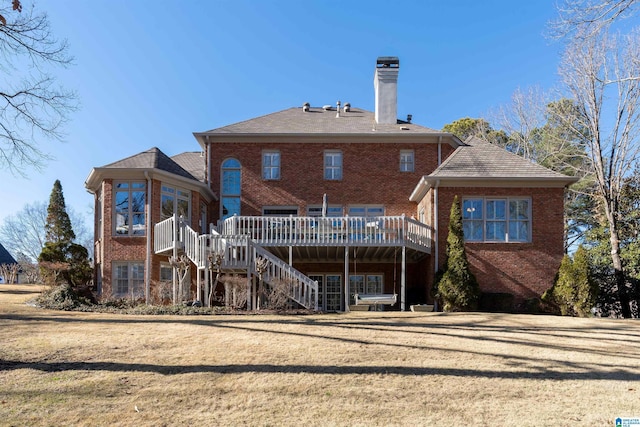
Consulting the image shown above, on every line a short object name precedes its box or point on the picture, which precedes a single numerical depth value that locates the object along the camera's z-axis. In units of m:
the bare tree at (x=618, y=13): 9.13
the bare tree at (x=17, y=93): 12.82
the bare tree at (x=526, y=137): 30.33
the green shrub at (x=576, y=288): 15.13
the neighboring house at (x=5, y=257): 40.81
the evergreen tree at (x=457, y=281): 15.72
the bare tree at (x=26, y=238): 48.44
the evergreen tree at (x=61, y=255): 19.18
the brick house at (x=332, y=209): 16.95
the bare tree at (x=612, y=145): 19.80
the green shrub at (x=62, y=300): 13.69
